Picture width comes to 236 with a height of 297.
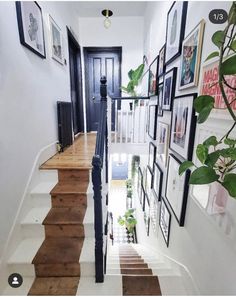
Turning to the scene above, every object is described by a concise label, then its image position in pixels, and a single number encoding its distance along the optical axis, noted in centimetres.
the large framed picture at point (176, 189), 140
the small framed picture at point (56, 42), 254
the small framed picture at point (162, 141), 193
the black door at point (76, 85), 393
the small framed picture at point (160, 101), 219
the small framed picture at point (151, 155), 257
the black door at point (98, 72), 437
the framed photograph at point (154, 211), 244
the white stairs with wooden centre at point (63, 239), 148
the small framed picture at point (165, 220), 188
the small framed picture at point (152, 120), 254
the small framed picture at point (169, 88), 168
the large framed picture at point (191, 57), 119
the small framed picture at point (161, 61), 210
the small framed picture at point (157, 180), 217
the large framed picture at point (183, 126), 129
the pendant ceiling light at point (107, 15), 369
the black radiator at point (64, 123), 277
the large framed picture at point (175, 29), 150
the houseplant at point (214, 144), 51
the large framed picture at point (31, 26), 173
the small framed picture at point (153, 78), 258
